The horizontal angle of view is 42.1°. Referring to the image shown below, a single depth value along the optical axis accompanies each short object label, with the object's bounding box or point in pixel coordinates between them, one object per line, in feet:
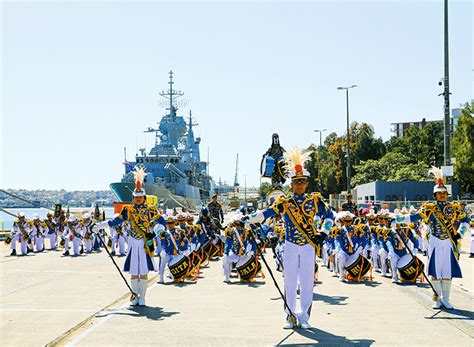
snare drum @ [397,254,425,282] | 44.27
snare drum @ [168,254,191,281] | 46.68
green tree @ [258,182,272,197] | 483.84
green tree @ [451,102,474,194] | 147.13
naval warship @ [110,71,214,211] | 195.83
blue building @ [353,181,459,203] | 143.33
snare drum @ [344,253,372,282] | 45.73
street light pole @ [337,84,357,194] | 144.66
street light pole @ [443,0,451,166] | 60.54
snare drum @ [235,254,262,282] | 46.78
